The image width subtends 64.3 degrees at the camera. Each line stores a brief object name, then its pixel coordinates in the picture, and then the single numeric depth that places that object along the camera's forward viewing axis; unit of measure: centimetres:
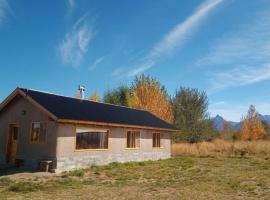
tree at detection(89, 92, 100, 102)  3461
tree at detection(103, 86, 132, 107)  3222
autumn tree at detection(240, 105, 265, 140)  3369
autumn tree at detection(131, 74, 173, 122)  2918
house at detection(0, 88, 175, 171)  1227
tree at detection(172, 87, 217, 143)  3264
